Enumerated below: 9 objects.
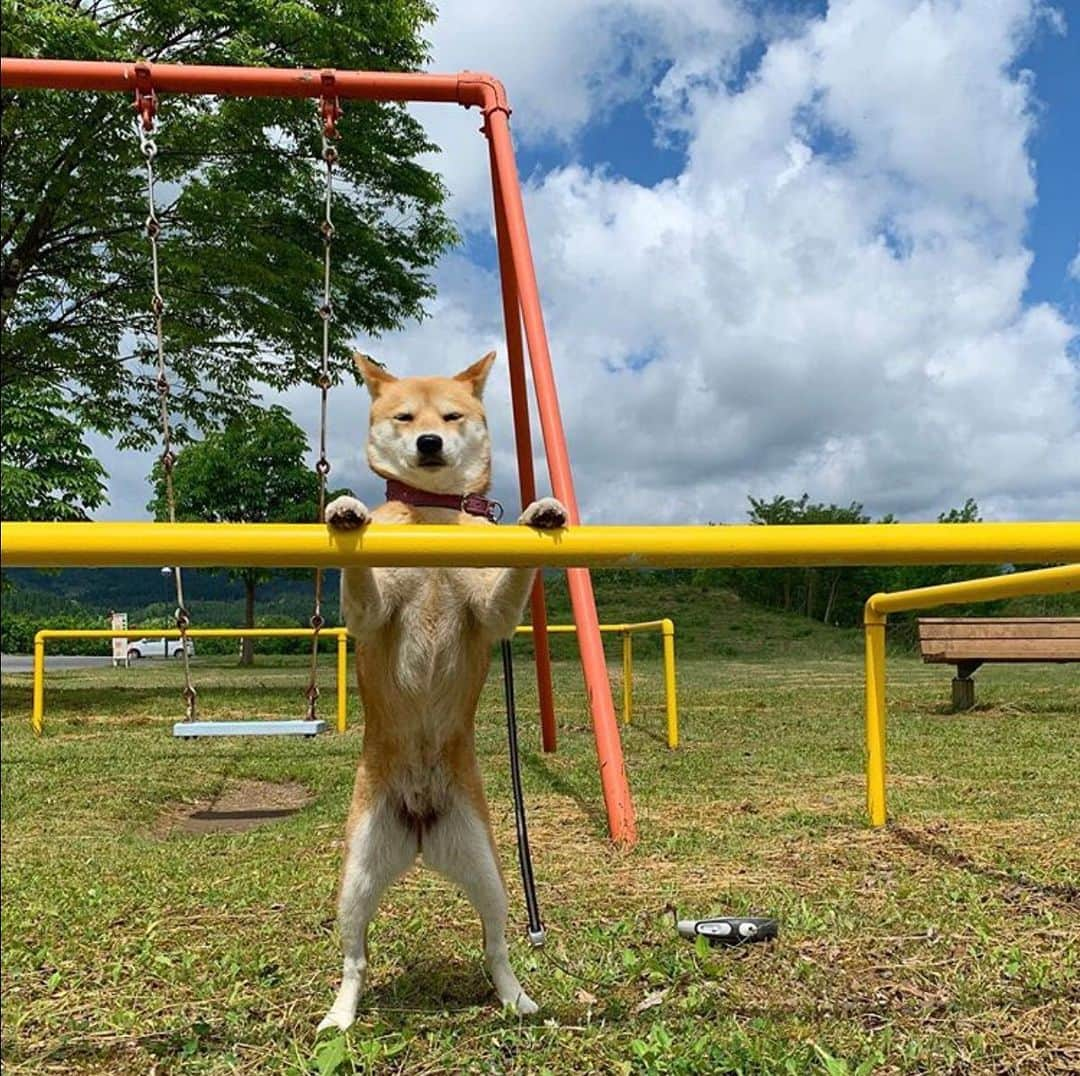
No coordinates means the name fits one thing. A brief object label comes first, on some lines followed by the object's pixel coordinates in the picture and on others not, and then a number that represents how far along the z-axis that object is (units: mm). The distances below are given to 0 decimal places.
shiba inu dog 1996
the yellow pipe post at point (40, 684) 5888
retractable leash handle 2461
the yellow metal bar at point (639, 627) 6762
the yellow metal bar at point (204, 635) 6426
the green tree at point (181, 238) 8070
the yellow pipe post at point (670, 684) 6457
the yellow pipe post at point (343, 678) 6761
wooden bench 7988
